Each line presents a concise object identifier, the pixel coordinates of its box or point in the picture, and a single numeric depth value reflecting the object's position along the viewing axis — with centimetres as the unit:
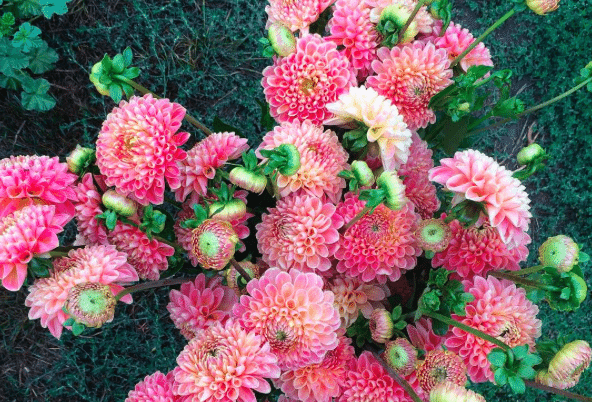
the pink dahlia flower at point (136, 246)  89
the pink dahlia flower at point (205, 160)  87
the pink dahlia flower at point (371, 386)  86
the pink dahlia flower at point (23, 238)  78
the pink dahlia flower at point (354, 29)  89
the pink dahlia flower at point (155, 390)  84
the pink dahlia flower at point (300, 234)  83
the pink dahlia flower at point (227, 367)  75
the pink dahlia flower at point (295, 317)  78
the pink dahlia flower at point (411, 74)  88
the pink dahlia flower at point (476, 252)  88
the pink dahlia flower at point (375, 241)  85
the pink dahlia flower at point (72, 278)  80
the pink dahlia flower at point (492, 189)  75
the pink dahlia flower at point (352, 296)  89
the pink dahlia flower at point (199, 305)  95
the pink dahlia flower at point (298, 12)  91
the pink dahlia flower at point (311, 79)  87
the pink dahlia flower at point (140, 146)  82
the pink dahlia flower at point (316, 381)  86
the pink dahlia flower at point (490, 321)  85
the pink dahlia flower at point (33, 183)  82
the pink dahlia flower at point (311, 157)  82
